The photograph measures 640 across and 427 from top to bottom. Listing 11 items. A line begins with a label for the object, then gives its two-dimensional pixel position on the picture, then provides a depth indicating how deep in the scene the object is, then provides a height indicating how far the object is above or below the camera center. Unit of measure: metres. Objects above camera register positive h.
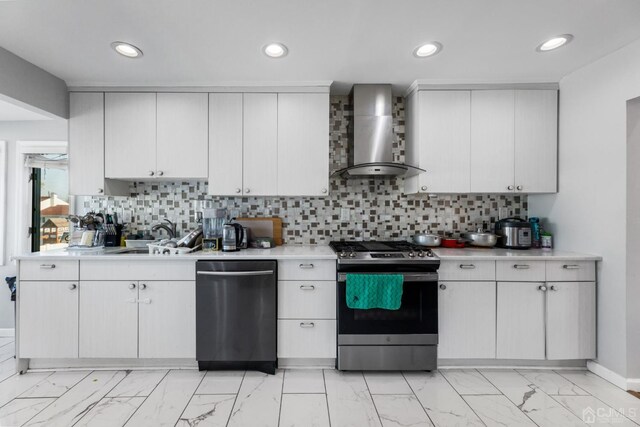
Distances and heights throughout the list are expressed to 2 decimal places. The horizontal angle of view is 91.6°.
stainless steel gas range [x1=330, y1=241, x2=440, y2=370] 2.30 -0.83
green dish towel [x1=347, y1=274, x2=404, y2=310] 2.25 -0.57
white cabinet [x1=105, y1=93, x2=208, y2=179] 2.68 +0.66
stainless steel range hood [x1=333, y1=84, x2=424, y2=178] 2.74 +0.78
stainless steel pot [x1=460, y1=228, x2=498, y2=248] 2.73 -0.22
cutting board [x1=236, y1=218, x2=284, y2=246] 2.96 -0.13
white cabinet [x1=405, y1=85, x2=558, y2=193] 2.67 +0.63
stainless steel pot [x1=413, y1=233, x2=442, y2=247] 2.80 -0.24
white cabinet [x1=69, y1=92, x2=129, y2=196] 2.68 +0.60
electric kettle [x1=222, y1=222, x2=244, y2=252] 2.51 -0.20
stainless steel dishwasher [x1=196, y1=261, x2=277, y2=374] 2.30 -0.74
